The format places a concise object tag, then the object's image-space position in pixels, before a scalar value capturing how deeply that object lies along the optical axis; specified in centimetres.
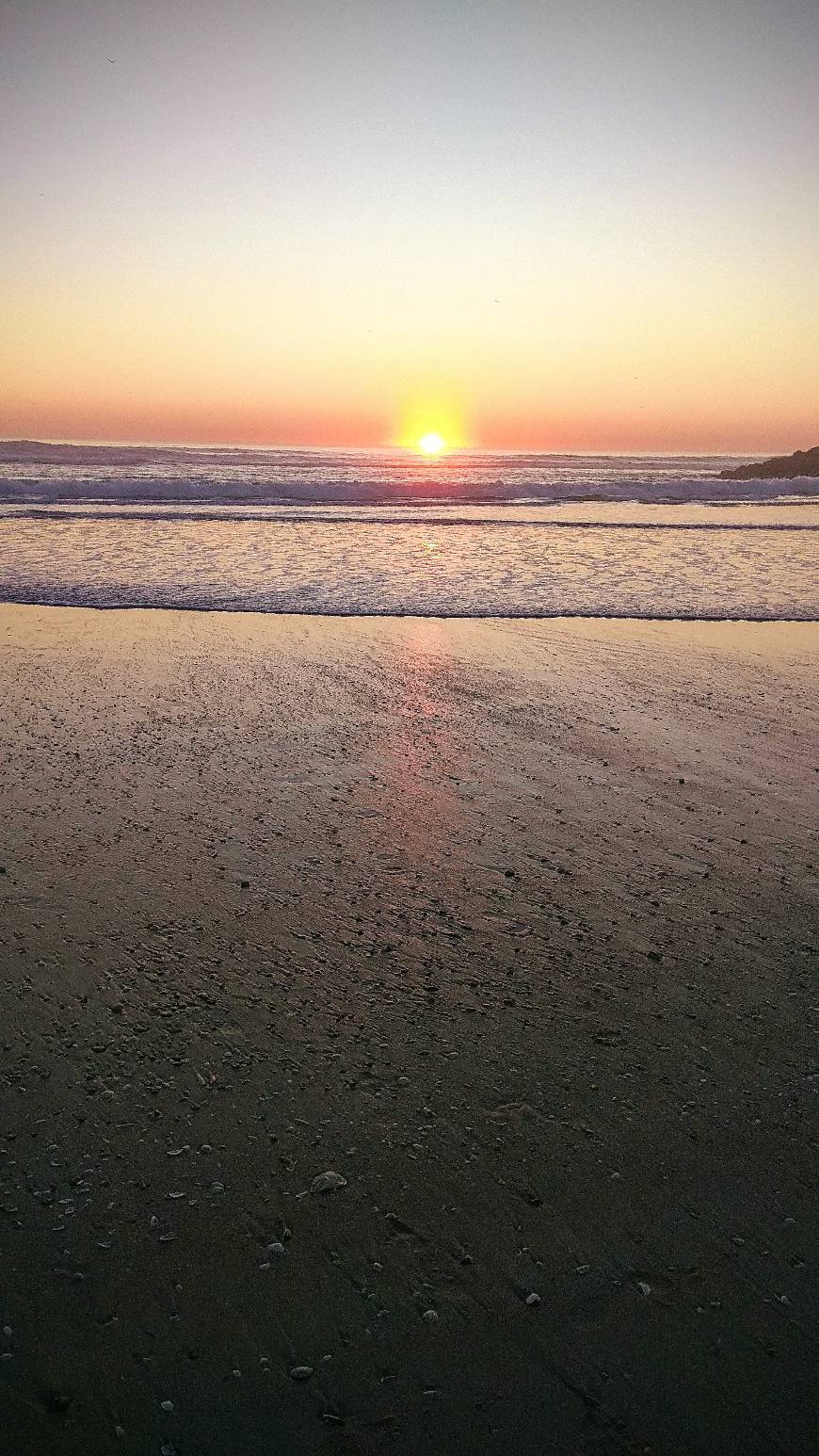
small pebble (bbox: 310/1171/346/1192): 255
